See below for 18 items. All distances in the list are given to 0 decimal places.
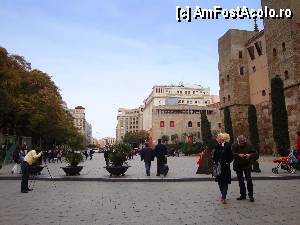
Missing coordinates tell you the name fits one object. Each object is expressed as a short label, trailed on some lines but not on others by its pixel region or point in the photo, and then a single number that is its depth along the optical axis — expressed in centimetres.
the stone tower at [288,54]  3166
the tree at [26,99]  3309
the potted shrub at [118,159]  1598
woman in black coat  848
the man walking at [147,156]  1666
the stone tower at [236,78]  4584
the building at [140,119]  18045
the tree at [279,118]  2544
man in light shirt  1118
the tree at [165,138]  8944
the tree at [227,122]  4362
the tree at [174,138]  8744
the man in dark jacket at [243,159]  887
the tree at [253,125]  3722
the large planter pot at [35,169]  1685
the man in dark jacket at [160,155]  1625
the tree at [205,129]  4995
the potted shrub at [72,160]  1658
